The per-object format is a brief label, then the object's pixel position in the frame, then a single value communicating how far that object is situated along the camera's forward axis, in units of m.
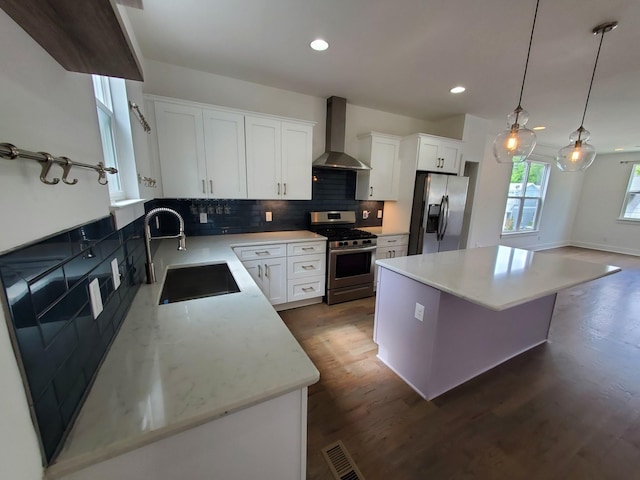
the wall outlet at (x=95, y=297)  0.84
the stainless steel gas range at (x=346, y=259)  3.20
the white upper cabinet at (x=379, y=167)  3.61
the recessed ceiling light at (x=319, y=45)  2.10
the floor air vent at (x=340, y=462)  1.36
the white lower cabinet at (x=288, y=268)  2.81
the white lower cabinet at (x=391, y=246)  3.59
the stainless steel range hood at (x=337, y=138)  3.31
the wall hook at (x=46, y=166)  0.54
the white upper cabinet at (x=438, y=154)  3.58
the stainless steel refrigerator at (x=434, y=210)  3.59
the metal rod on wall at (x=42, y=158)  0.45
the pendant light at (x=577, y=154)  2.23
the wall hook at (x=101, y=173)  0.90
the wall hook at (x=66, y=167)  0.62
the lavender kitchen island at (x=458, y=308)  1.69
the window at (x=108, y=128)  1.41
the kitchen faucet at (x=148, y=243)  1.43
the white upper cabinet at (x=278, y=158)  2.81
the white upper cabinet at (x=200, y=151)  2.45
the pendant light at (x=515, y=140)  1.96
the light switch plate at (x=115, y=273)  1.07
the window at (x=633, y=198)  6.32
